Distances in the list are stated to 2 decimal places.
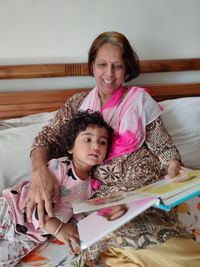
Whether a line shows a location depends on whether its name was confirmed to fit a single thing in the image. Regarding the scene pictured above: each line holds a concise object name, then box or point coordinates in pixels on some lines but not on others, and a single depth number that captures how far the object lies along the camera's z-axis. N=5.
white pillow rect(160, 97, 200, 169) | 1.56
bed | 1.35
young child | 1.04
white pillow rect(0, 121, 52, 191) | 1.33
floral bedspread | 1.03
